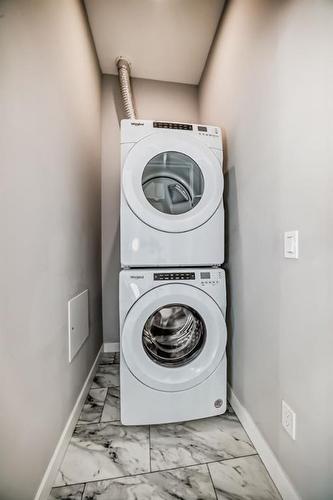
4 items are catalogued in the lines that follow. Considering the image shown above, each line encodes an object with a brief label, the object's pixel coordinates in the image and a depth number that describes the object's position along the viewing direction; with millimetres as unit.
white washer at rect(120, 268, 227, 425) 1056
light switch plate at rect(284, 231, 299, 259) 765
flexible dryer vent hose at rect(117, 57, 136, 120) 1766
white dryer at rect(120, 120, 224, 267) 1103
